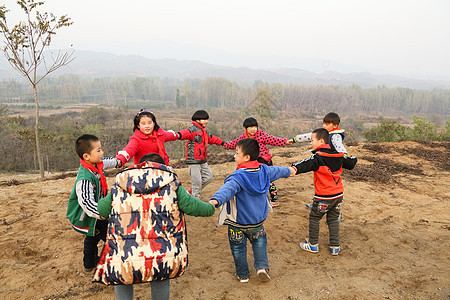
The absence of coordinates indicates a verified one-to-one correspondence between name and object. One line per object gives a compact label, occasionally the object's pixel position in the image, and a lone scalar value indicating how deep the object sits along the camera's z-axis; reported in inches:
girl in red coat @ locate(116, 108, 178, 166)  143.0
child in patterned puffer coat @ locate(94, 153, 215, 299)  75.9
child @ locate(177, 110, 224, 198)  191.6
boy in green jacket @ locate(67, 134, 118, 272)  100.8
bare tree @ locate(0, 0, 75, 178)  372.2
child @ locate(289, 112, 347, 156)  146.9
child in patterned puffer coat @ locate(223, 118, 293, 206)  186.4
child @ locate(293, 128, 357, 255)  135.2
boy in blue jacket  104.9
